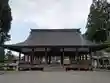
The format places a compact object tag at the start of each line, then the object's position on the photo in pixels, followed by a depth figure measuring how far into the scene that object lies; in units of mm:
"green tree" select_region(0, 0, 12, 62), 14355
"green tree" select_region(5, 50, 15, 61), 18340
